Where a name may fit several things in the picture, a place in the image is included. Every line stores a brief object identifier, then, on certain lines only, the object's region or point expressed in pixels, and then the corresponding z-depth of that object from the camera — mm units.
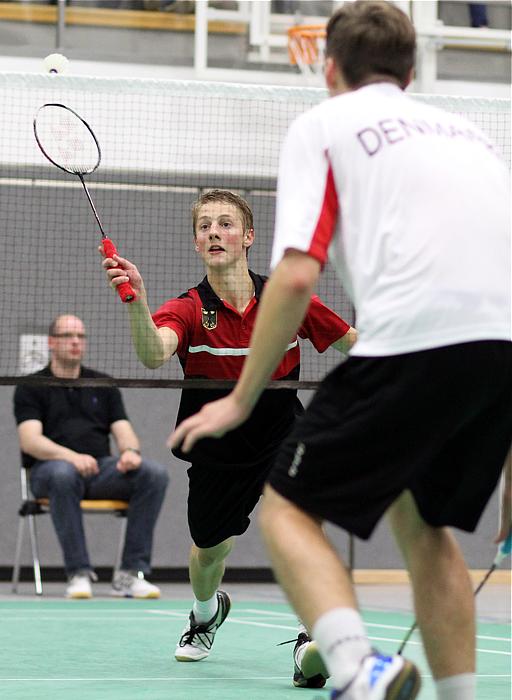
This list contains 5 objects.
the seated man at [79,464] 13326
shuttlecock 11737
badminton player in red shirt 8039
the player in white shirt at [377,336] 4250
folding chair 13651
